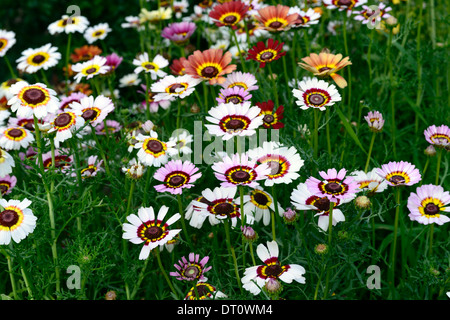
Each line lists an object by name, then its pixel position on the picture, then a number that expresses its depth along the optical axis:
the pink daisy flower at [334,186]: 0.80
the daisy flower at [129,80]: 1.26
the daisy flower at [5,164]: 0.87
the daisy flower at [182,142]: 0.95
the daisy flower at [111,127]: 1.10
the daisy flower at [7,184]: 0.97
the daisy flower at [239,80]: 0.97
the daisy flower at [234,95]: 0.94
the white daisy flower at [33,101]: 0.86
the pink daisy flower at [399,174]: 0.84
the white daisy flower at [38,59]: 1.13
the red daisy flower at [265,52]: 0.96
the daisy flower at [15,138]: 1.00
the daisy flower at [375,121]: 0.91
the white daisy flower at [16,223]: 0.80
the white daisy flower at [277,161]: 0.83
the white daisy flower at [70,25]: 1.20
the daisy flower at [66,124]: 0.89
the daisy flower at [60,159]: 0.97
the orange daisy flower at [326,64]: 0.89
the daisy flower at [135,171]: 0.87
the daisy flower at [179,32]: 1.17
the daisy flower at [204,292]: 0.84
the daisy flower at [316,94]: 0.87
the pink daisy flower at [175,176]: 0.86
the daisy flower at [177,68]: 1.08
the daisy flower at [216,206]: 0.83
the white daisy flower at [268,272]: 0.82
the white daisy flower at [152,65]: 1.07
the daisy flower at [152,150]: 0.89
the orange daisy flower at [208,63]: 0.96
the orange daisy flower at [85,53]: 1.24
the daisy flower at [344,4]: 1.08
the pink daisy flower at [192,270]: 0.84
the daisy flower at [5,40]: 1.15
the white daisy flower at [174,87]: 0.96
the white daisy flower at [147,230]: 0.82
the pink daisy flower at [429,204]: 0.83
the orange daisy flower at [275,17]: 0.99
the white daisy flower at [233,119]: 0.85
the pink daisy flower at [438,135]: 0.90
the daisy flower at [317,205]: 0.84
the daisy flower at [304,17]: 1.03
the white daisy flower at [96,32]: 1.27
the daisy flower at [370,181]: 0.87
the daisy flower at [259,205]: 0.90
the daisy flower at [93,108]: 0.93
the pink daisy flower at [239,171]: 0.80
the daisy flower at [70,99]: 1.10
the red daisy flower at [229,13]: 1.03
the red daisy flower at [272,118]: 0.91
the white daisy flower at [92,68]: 1.06
